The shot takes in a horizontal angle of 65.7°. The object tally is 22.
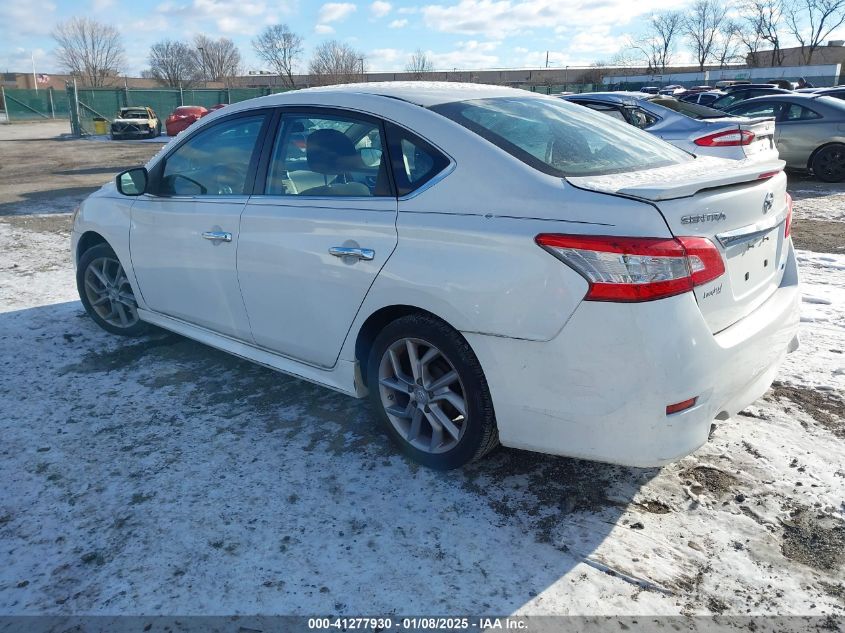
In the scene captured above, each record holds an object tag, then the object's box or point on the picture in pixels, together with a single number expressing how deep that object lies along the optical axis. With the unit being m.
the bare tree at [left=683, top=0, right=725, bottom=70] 82.94
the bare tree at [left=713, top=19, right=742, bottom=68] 77.44
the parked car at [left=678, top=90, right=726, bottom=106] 17.17
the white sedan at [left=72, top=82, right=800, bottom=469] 2.33
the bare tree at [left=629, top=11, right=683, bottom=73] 85.43
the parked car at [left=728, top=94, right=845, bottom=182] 11.49
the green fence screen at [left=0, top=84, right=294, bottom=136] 32.62
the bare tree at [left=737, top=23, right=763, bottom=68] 72.56
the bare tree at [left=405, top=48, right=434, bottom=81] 57.83
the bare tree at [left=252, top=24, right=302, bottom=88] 73.19
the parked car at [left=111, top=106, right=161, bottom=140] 28.73
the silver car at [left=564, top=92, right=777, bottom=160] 8.30
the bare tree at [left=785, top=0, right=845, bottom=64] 66.62
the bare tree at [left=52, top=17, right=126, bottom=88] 80.38
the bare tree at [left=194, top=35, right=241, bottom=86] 83.67
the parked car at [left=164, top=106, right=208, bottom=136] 25.53
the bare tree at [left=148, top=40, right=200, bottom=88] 80.12
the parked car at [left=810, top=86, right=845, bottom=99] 16.62
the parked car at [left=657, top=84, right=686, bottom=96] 29.61
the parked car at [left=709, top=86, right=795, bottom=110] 15.84
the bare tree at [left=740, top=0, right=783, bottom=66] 68.44
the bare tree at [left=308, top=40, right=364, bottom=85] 59.50
